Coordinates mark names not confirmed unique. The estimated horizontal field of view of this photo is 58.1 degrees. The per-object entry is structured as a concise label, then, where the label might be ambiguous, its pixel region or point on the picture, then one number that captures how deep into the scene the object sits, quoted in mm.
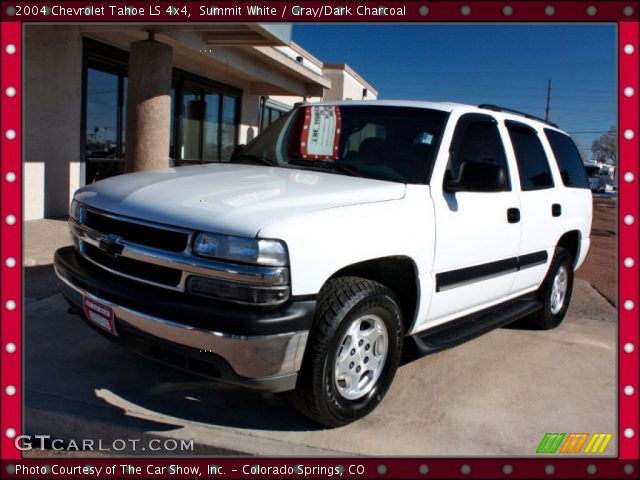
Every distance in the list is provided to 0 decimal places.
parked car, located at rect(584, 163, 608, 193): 40094
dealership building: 8547
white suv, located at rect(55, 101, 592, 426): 2738
